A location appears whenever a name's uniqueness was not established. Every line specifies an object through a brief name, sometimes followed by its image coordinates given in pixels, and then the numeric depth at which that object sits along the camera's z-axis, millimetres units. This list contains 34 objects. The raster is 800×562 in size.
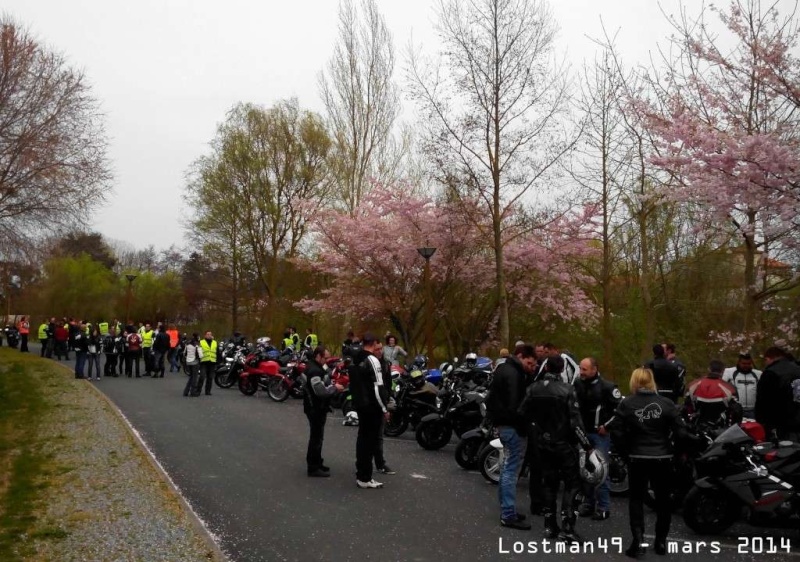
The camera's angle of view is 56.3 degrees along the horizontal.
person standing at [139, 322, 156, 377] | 25969
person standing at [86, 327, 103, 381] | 23461
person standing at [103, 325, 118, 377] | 25297
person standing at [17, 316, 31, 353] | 37156
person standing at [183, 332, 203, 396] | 19141
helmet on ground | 14859
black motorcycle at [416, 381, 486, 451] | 11961
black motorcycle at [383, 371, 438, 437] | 13688
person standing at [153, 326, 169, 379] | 25016
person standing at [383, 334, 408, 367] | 20000
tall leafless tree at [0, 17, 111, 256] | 22141
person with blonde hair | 6566
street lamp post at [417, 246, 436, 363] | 21141
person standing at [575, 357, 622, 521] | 7957
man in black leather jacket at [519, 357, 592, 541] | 7098
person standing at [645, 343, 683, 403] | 10188
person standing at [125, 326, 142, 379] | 25078
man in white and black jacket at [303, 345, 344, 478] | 9812
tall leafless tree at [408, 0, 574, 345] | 22734
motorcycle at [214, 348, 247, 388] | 22281
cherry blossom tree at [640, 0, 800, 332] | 10352
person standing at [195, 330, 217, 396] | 19422
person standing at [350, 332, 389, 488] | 9180
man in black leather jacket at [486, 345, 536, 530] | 7473
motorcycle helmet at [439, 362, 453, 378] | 14978
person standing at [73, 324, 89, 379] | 22750
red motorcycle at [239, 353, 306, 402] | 19156
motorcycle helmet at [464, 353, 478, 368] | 14745
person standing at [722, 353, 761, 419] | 11016
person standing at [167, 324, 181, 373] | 27953
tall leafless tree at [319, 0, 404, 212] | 36031
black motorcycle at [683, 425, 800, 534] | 7195
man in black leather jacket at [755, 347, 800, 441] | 8555
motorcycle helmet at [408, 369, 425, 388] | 13828
